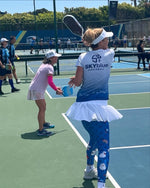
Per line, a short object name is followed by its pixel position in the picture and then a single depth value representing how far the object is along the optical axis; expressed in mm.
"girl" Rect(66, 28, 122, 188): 3525
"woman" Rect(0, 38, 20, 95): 10938
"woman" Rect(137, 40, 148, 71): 17466
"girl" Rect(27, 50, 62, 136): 5824
